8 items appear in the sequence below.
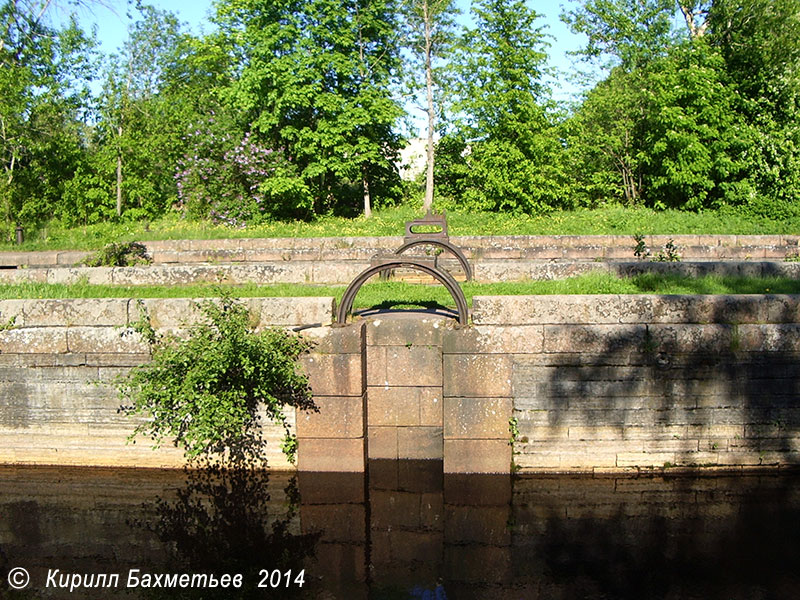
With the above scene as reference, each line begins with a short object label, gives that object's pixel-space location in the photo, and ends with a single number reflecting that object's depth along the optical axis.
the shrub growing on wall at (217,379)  6.80
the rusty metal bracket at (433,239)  9.73
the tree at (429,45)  23.05
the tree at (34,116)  21.50
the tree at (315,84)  20.28
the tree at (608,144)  22.97
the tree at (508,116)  21.72
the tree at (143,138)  24.75
